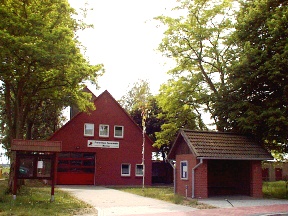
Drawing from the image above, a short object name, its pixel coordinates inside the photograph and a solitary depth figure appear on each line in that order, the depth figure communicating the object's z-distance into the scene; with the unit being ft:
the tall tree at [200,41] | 89.81
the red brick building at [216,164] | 63.57
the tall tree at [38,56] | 55.31
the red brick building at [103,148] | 101.30
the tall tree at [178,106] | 93.66
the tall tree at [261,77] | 69.41
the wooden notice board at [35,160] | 52.70
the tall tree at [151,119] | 132.57
